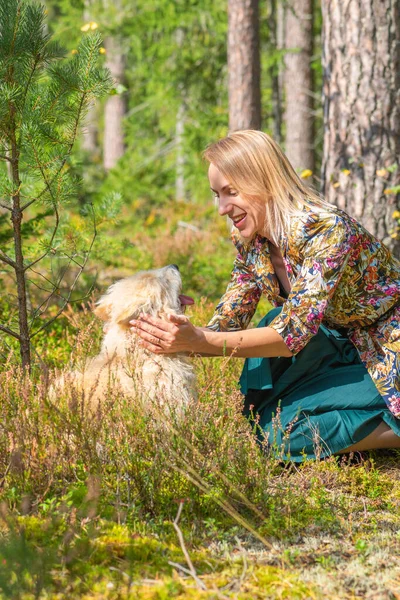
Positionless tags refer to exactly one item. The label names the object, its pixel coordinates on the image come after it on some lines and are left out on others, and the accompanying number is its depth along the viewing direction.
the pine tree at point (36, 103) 3.64
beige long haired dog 4.02
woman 3.79
